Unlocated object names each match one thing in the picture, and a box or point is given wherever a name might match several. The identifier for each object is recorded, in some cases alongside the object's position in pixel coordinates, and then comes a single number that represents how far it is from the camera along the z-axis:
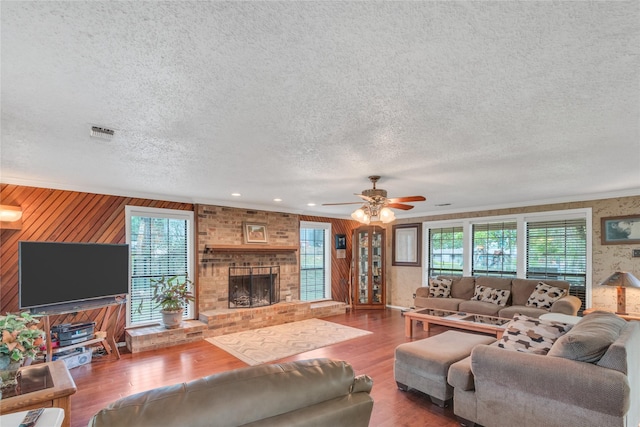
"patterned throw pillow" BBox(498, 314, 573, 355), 2.74
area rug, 4.58
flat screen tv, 3.73
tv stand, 3.81
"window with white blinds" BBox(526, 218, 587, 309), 5.50
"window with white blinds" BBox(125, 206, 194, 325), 5.17
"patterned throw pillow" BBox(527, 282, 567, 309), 5.20
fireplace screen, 6.22
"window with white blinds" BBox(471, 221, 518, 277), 6.37
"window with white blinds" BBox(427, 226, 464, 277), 7.20
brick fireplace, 5.86
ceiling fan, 3.94
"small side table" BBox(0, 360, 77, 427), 2.07
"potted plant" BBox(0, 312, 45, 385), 2.12
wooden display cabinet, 8.03
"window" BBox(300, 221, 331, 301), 7.68
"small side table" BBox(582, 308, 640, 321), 4.44
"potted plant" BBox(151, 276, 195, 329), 5.05
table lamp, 4.44
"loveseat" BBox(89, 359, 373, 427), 1.13
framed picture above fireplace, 6.45
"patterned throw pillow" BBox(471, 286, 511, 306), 5.75
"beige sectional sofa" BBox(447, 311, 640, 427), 2.14
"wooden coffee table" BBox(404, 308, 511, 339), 4.59
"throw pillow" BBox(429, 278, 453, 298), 6.59
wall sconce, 3.92
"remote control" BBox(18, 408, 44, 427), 1.60
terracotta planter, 5.04
